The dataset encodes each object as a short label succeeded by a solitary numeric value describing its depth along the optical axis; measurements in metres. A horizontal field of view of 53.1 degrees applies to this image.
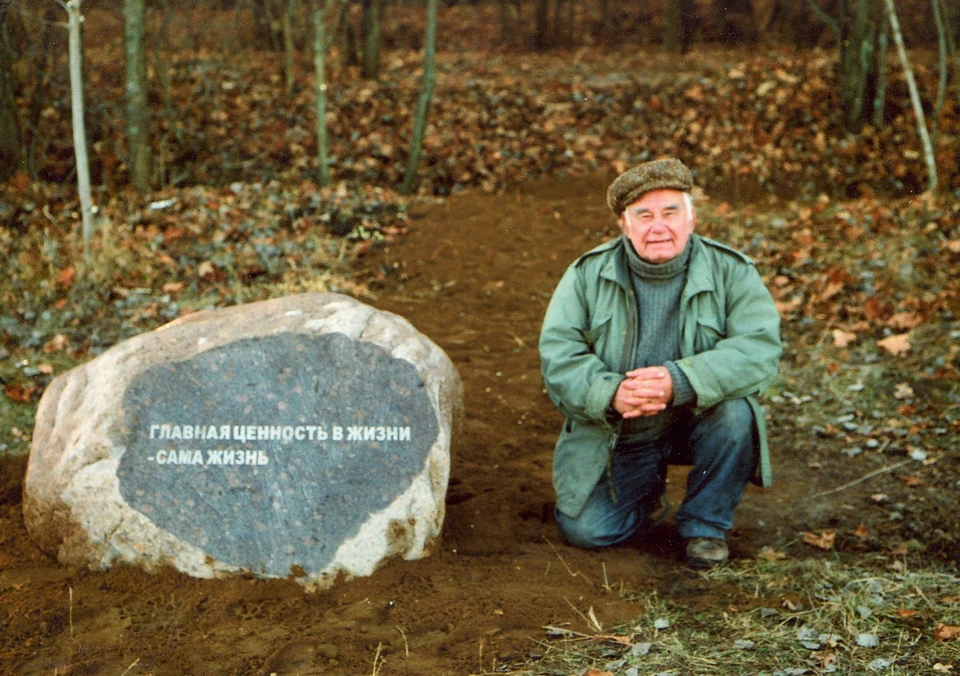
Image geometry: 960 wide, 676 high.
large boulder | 3.94
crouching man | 3.91
